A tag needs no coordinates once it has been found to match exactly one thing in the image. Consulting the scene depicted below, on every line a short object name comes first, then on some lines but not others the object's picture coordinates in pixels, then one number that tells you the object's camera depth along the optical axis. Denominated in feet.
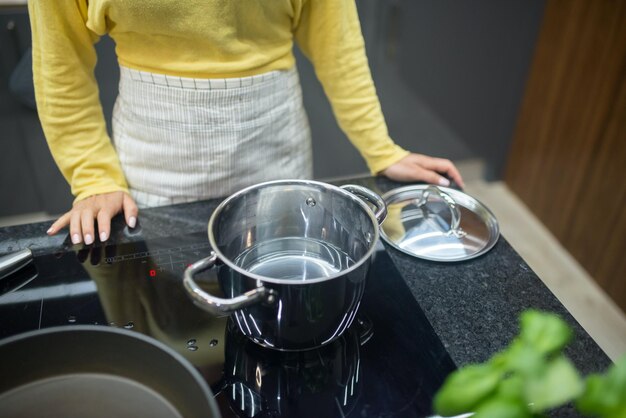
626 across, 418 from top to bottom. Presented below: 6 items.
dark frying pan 1.48
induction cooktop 1.64
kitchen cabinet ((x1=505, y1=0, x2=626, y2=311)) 5.39
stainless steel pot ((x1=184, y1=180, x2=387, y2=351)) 1.54
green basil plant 0.88
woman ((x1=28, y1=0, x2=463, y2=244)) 2.32
